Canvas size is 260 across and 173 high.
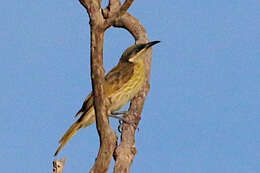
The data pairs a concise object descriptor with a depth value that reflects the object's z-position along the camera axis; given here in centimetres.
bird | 1362
